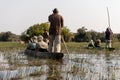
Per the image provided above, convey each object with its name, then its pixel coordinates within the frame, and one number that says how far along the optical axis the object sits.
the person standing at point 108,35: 30.25
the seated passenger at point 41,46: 19.94
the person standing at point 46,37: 24.57
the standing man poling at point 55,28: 18.61
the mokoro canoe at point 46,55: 16.80
